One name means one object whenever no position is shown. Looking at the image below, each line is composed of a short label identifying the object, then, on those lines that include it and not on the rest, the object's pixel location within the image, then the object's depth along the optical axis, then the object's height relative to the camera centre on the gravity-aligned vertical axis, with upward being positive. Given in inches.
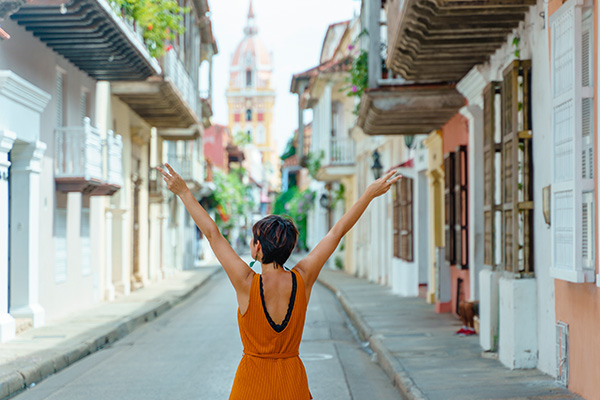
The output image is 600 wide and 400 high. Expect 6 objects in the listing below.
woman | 146.1 -15.3
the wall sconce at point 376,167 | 872.5 +48.4
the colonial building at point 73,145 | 509.4 +48.3
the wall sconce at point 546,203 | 321.4 +4.6
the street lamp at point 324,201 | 1524.4 +25.6
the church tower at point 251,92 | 4591.5 +639.7
